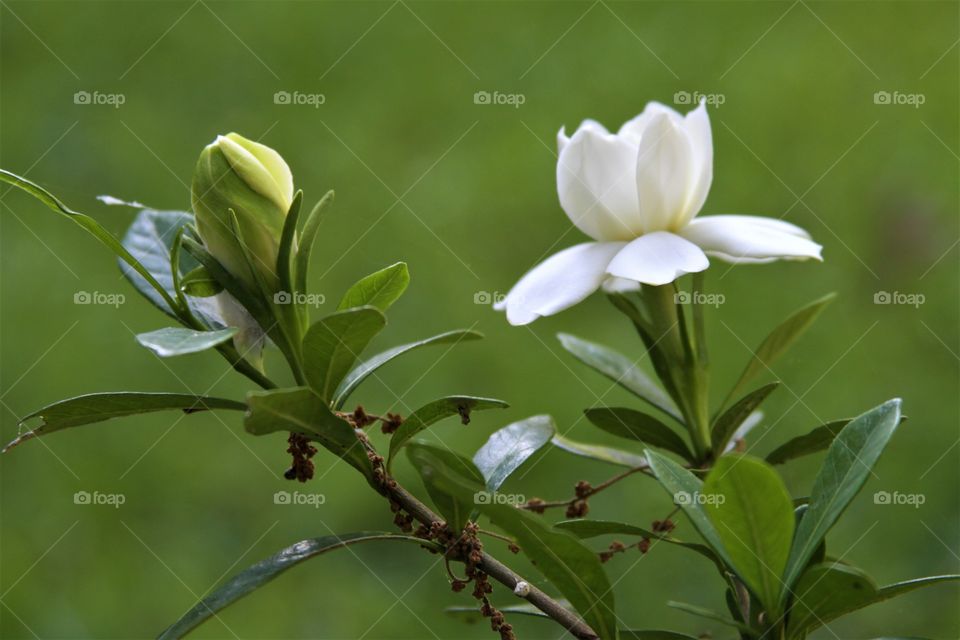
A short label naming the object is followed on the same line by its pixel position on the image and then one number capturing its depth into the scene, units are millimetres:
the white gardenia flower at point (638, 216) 567
